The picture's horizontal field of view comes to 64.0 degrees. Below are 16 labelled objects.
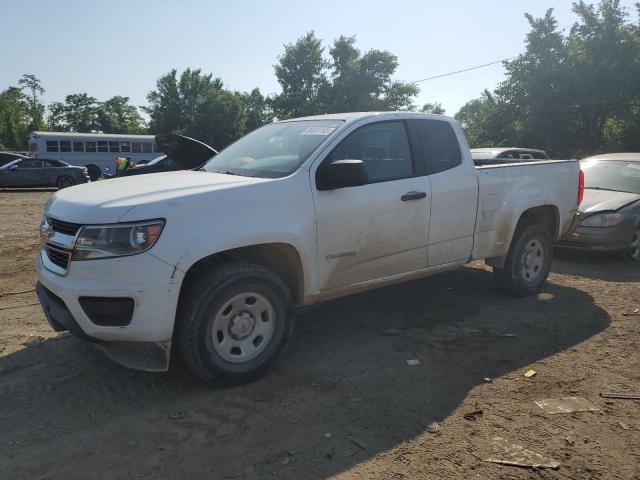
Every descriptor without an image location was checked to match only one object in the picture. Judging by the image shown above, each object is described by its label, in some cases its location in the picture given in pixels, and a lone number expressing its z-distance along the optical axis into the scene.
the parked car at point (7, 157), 23.77
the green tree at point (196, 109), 52.59
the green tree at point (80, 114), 79.00
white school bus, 28.94
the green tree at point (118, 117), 78.69
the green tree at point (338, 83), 44.84
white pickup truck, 3.12
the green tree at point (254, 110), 58.72
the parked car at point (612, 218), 7.32
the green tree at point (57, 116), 79.25
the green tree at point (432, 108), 49.58
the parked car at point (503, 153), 10.02
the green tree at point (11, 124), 56.19
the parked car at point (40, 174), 20.97
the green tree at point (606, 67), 20.59
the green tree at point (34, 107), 64.75
